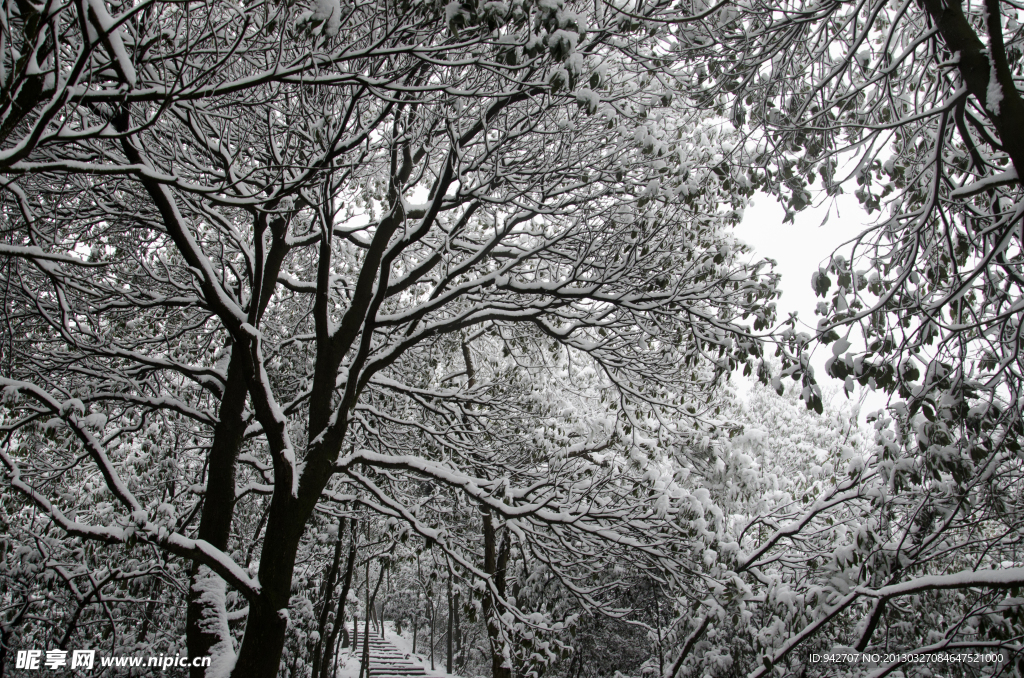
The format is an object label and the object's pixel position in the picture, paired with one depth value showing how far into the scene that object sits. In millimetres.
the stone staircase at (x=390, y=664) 24234
